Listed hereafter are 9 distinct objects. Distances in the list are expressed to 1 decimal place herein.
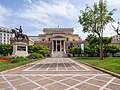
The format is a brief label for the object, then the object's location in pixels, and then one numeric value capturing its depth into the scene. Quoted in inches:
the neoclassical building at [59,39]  1571.9
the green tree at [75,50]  1212.2
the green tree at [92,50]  1124.6
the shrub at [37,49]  1194.3
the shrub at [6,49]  1163.3
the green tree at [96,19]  638.7
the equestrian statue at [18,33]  755.1
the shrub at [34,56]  763.5
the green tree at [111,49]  1120.5
